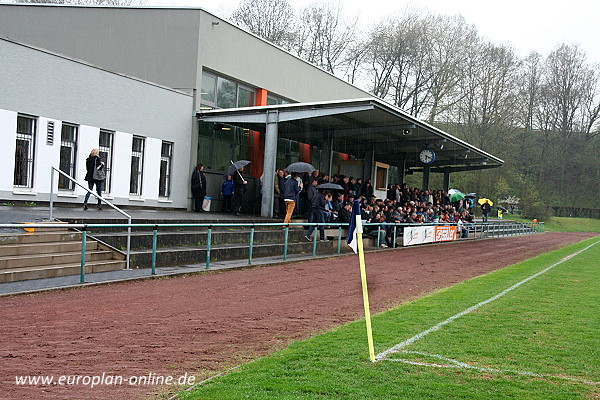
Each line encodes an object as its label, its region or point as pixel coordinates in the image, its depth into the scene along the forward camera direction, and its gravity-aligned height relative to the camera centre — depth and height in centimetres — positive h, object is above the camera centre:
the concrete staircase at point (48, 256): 1175 -147
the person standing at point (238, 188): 2338 +23
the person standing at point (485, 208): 4478 +3
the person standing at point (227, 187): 2391 +24
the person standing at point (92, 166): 1728 +54
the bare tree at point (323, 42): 5372 +1371
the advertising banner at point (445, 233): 2971 -135
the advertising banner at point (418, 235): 2581 -132
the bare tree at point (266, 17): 4962 +1431
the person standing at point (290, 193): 2105 +13
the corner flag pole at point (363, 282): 640 -88
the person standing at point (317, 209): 2145 -37
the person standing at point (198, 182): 2369 +38
